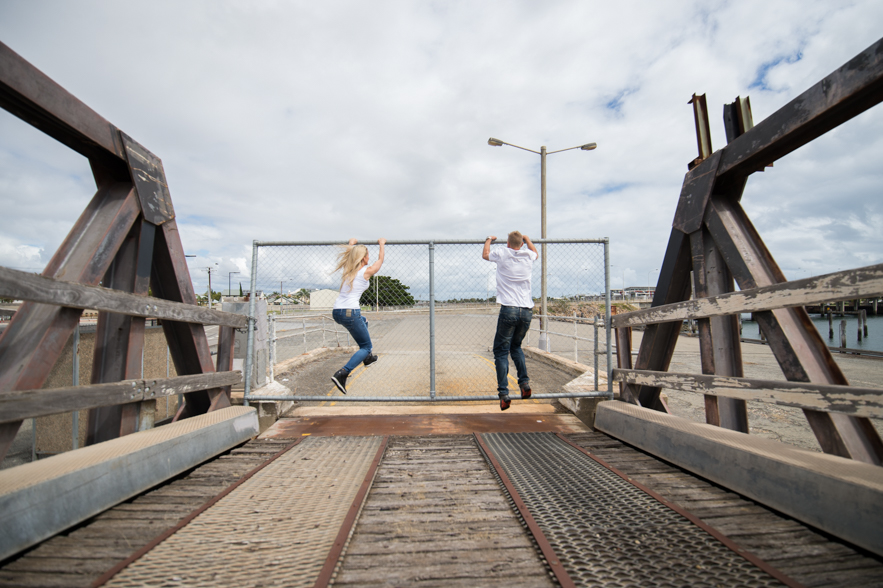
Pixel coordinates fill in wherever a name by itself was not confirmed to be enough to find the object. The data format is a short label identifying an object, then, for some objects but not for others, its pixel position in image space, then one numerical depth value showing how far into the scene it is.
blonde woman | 4.68
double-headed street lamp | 13.67
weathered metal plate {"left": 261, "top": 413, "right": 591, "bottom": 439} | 4.43
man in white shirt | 4.50
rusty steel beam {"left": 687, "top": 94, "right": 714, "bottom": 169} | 3.75
